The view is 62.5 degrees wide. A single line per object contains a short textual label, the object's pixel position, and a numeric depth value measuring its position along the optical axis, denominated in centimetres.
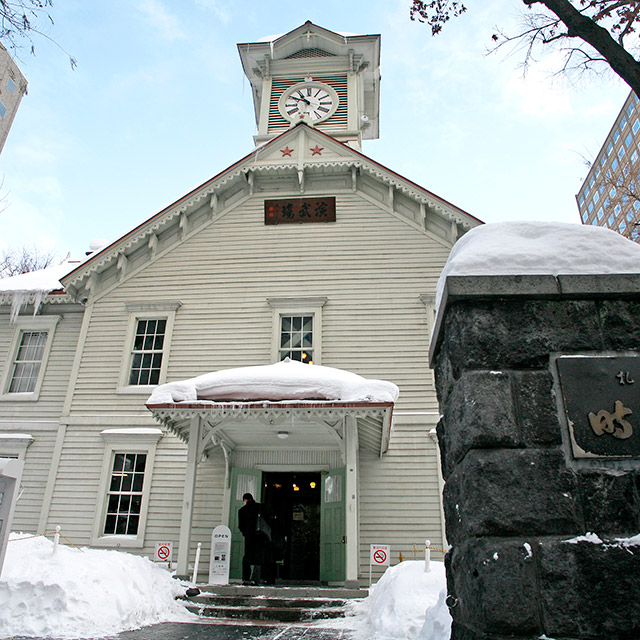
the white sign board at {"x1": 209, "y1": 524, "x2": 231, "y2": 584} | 902
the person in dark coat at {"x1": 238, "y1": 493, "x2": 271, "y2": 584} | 938
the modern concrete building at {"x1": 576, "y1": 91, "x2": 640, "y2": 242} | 5603
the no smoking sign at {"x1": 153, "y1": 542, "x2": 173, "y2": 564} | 1047
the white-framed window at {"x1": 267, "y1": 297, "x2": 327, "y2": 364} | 1282
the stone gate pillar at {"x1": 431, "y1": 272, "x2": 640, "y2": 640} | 239
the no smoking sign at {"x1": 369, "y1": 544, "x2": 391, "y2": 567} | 952
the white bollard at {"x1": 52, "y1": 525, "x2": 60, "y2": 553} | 722
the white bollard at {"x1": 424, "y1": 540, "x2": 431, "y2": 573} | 699
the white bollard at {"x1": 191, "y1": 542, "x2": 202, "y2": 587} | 895
